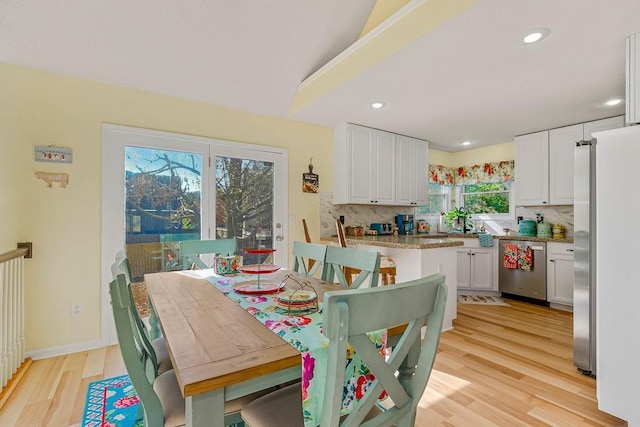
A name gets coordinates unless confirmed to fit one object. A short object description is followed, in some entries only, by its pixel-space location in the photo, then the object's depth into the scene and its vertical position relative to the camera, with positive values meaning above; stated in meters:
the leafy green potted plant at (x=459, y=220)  5.02 -0.08
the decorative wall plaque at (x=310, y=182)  3.86 +0.40
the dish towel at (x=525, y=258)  4.00 -0.54
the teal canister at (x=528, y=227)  4.38 -0.17
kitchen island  2.98 -0.43
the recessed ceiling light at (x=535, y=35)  1.87 +1.09
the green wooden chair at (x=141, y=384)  0.93 -0.51
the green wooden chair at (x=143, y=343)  1.14 -0.48
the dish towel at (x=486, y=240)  4.37 -0.35
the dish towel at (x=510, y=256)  4.13 -0.54
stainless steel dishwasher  3.93 -0.72
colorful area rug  1.74 -1.14
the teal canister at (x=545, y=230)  4.25 -0.20
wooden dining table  0.78 -0.39
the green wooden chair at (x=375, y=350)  0.70 -0.34
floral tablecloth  0.88 -0.42
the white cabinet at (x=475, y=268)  4.41 -0.75
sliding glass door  2.82 +0.18
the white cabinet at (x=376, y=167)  3.92 +0.63
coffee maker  4.81 -0.16
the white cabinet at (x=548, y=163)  3.76 +0.66
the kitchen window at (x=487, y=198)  4.86 +0.27
